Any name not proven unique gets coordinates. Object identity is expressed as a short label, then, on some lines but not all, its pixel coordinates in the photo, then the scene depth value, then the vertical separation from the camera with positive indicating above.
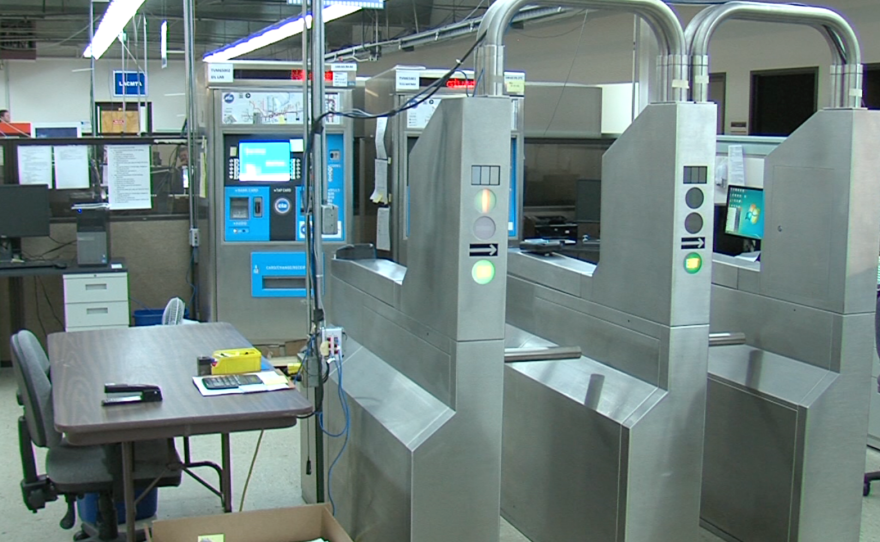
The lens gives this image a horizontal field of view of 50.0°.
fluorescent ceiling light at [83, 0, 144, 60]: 7.84 +1.41
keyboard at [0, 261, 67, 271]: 5.46 -0.55
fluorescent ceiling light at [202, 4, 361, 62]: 8.20 +1.58
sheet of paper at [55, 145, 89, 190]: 5.93 +0.03
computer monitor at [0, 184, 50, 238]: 5.56 -0.24
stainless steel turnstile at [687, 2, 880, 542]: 2.89 -0.48
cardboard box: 2.53 -0.98
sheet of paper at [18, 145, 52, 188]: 5.85 +0.04
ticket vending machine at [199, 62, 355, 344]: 5.73 -0.15
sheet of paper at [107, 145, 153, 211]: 5.98 -0.03
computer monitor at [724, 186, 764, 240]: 4.57 -0.18
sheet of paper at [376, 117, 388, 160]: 5.63 +0.21
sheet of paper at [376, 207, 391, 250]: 4.40 -0.27
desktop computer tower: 5.58 -0.42
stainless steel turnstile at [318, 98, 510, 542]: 2.46 -0.54
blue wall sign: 9.82 +0.92
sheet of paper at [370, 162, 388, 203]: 5.41 -0.06
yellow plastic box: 2.99 -0.61
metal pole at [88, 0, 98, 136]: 9.66 +0.59
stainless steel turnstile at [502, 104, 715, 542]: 2.69 -0.57
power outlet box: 2.88 -0.51
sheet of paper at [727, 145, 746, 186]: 4.71 +0.04
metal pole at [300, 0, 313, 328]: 2.96 +0.14
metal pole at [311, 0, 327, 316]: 2.88 +0.09
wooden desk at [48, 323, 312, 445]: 2.47 -0.65
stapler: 2.63 -0.62
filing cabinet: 5.50 -0.76
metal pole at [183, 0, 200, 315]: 6.15 +0.33
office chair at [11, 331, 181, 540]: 2.97 -0.94
